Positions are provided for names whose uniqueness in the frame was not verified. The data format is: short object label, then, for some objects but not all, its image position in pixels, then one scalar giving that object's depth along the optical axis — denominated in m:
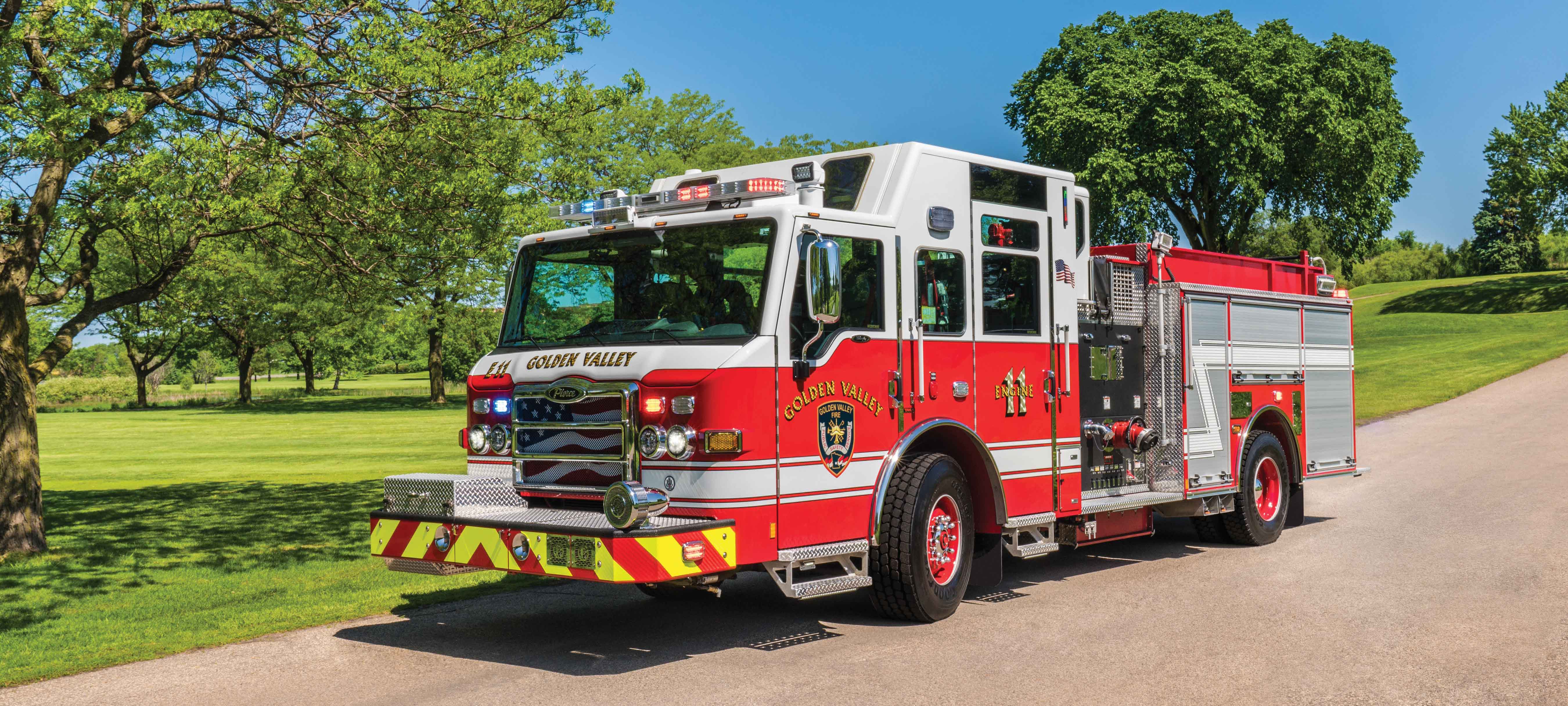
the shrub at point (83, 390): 64.62
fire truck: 6.98
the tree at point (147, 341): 54.22
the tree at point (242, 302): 41.06
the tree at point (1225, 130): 36.00
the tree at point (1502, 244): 101.31
